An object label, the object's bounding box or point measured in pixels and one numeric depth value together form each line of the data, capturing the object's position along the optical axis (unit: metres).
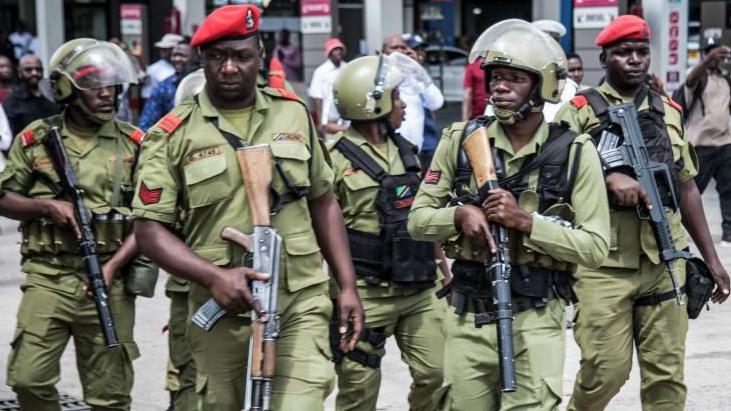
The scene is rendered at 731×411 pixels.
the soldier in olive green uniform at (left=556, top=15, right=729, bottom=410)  10.75
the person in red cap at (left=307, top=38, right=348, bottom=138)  31.95
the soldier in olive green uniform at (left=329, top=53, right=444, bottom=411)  11.11
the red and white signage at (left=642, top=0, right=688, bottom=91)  30.58
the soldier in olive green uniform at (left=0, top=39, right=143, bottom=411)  11.01
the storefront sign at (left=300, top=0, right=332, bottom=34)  41.91
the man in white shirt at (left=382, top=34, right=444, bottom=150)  18.27
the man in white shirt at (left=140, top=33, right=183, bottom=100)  31.34
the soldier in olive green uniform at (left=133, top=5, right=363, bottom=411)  8.41
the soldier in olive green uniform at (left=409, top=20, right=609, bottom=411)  8.65
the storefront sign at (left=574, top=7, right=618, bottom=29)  32.31
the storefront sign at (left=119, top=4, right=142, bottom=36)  45.72
